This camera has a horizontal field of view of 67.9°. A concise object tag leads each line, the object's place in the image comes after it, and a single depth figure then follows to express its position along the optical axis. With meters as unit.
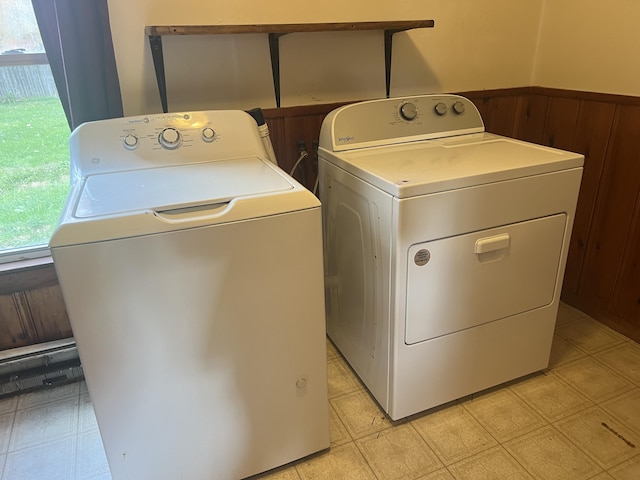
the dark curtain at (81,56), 1.46
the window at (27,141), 1.63
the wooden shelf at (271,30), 1.56
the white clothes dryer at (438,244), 1.38
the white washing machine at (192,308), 1.08
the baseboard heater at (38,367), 1.80
